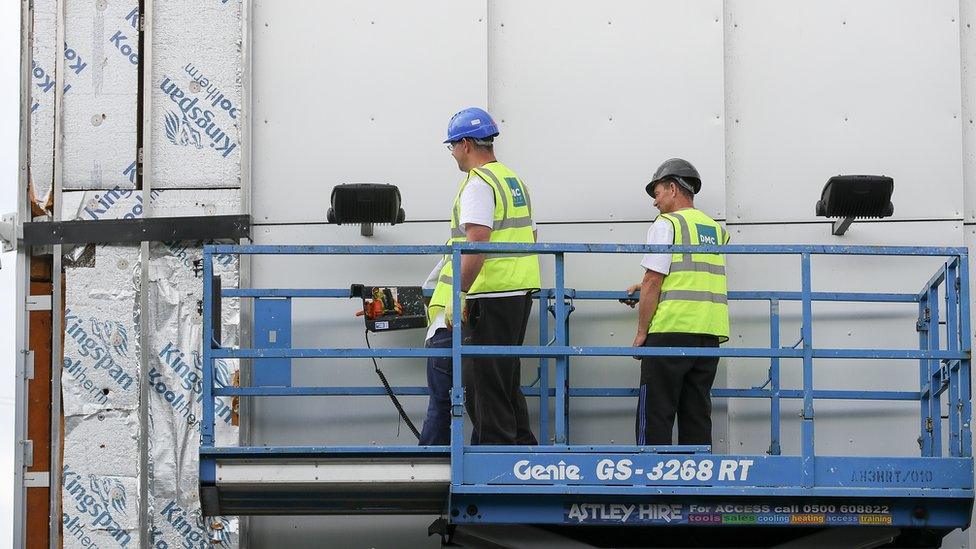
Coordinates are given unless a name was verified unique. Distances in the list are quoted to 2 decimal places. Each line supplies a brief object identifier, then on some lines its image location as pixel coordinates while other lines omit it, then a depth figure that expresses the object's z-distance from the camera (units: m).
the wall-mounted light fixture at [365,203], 16.37
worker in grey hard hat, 14.91
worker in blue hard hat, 14.78
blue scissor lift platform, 14.23
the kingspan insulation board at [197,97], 17.45
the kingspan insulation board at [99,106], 17.47
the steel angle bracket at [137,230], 17.27
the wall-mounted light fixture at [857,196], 16.25
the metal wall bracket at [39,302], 17.23
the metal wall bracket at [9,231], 17.16
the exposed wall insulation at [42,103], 17.48
